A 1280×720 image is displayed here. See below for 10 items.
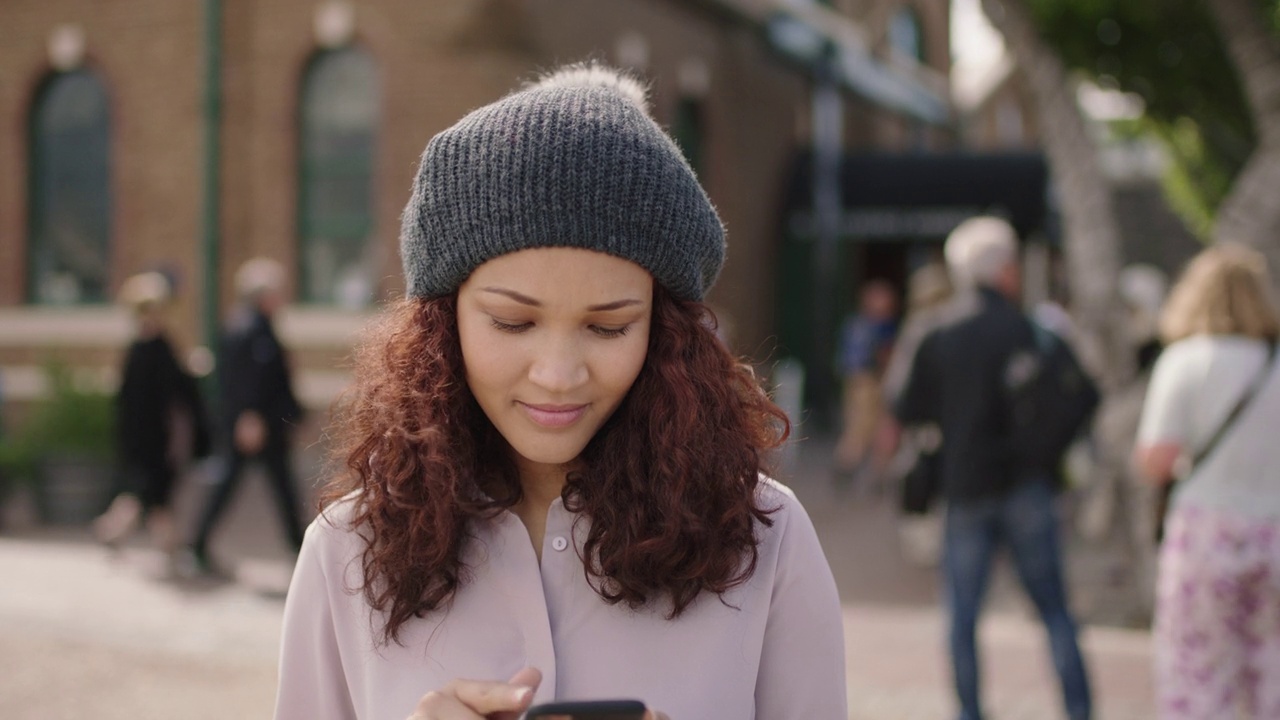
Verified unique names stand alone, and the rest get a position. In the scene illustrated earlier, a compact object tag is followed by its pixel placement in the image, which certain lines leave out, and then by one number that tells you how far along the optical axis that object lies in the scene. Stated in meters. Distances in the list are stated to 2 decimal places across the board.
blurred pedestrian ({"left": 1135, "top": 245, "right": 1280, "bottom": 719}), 4.05
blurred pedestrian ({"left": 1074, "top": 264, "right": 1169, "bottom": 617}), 6.73
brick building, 11.71
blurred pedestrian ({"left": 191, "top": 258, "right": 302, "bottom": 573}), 7.75
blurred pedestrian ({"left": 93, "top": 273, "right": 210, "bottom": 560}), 8.06
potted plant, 9.84
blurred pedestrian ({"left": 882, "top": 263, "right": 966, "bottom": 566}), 5.18
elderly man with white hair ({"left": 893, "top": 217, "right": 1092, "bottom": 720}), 4.87
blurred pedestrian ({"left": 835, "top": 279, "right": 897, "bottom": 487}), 11.71
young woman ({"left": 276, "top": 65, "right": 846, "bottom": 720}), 1.61
